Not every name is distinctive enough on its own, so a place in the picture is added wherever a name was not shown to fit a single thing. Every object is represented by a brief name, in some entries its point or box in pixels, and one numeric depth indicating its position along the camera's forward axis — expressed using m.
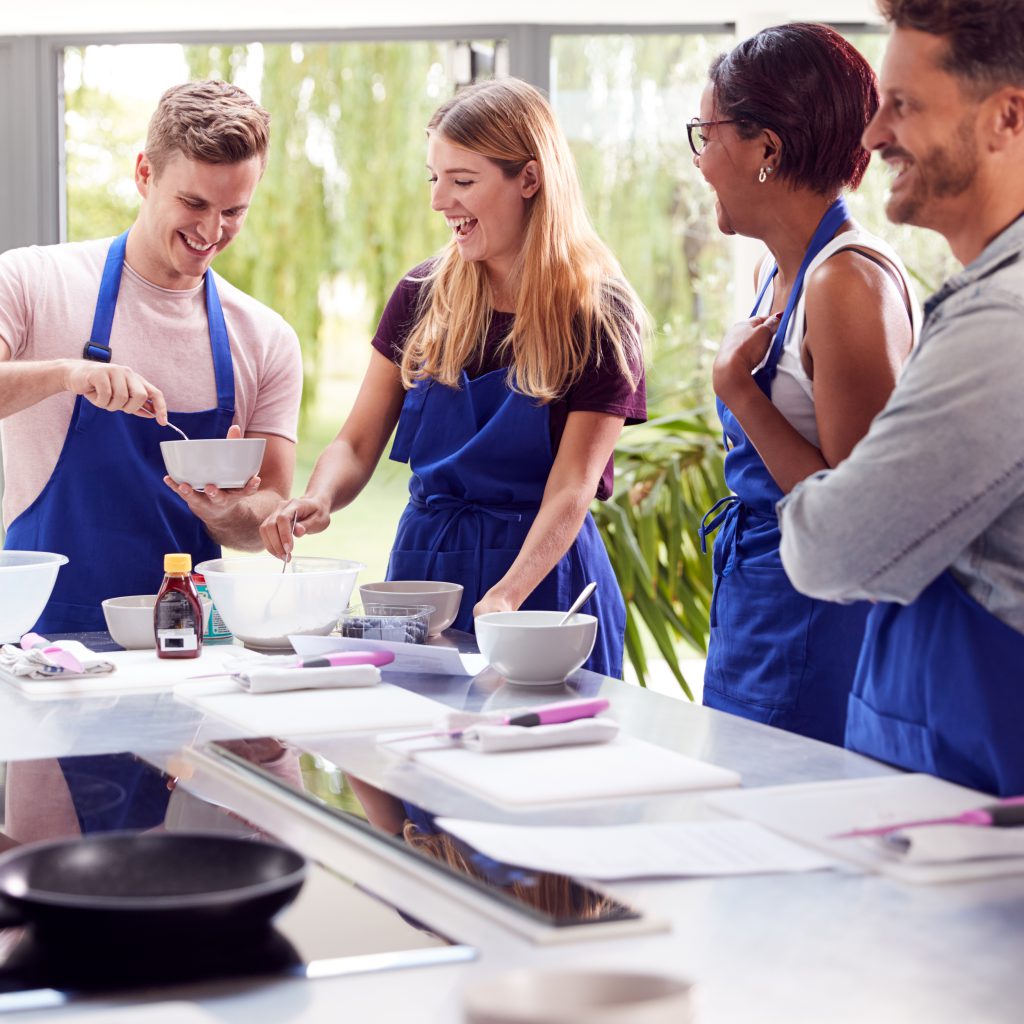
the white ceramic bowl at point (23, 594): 4.17
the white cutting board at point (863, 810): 3.30
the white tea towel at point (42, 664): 3.99
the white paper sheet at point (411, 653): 4.07
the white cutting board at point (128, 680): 3.95
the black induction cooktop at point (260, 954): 2.69
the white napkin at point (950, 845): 3.30
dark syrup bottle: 4.13
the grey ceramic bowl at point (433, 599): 4.33
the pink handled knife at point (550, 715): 3.68
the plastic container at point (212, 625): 4.33
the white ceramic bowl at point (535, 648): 3.97
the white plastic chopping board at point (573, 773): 3.50
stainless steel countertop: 2.61
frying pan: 2.76
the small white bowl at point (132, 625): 4.23
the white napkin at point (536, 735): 3.63
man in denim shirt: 3.53
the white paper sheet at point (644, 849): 3.31
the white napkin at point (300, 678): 3.92
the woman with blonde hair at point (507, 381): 4.60
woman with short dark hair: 4.10
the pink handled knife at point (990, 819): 3.35
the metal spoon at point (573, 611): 3.97
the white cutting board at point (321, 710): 3.76
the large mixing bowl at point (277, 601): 4.20
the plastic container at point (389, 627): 4.20
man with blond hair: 4.68
